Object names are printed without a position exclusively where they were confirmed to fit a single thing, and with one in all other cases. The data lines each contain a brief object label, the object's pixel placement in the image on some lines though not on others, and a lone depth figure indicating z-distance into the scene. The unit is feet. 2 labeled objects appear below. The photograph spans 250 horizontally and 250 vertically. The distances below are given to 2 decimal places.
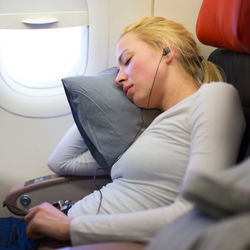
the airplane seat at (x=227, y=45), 3.07
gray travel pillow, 4.12
